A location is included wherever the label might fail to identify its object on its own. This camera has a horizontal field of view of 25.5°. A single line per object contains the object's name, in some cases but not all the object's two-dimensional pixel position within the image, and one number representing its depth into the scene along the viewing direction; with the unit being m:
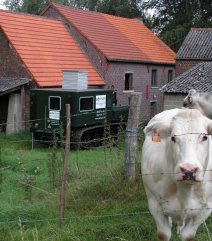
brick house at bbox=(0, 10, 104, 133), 21.17
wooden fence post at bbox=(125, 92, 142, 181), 8.06
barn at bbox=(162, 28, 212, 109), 22.77
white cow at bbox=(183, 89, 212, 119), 7.00
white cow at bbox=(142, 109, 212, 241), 4.41
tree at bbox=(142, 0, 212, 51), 38.66
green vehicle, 17.80
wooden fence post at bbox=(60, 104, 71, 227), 6.12
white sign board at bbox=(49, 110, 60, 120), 18.11
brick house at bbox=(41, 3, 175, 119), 26.86
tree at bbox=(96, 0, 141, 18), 41.78
